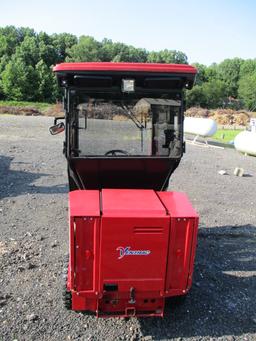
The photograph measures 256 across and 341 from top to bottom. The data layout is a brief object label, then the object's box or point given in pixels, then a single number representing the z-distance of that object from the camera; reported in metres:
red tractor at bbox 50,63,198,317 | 3.76
